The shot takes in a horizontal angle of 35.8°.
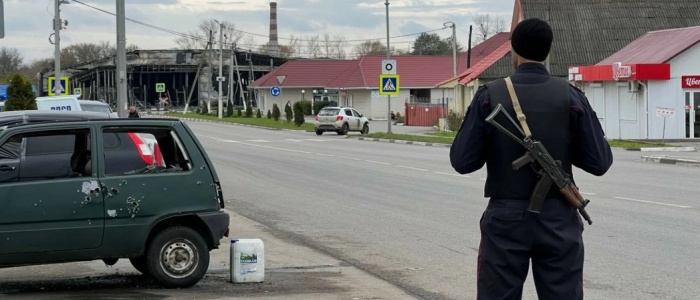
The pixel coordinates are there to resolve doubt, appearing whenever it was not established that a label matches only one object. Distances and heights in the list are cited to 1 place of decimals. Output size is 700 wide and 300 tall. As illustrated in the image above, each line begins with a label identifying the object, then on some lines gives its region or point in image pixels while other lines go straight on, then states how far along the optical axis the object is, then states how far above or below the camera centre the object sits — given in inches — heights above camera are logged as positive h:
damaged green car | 344.8 -29.8
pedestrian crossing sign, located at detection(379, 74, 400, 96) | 1936.5 +36.0
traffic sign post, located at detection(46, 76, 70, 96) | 1730.8 +35.3
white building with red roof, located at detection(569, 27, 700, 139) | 1611.7 +14.9
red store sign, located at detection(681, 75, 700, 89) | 1590.8 +30.0
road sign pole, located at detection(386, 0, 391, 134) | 2129.7 +160.8
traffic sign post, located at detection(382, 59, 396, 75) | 1960.3 +69.3
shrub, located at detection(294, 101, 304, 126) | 2591.0 -21.9
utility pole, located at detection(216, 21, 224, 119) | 3212.6 +112.8
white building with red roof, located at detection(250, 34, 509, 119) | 3506.4 +85.5
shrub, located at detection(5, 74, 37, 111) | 1254.3 +13.2
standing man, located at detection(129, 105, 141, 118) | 1368.4 -7.4
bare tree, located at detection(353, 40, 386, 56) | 6446.9 +343.3
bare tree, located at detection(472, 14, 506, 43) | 5290.4 +342.9
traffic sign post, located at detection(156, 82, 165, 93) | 4067.4 +71.9
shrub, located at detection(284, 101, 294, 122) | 2960.1 -22.0
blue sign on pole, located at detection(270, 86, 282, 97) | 3014.3 +39.3
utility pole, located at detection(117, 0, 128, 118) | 900.6 +41.6
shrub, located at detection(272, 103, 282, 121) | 3034.0 -25.2
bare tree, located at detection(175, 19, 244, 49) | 3834.6 +269.3
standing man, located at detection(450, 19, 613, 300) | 193.3 -11.5
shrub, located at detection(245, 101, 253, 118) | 3464.6 -24.8
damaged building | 4474.4 +139.3
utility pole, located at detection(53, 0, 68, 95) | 1731.1 +116.8
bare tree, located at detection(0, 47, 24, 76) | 4465.1 +192.9
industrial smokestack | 5202.8 +305.7
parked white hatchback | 2162.9 -32.8
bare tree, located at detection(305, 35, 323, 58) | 6392.7 +325.1
